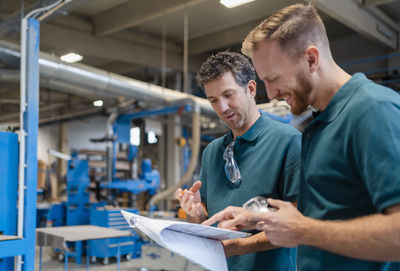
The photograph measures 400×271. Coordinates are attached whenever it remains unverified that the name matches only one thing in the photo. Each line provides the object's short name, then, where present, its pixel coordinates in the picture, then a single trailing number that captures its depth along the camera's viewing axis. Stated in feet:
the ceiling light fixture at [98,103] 23.51
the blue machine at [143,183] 22.61
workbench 12.16
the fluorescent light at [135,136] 25.20
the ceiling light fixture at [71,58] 18.03
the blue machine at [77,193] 22.39
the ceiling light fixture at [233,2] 12.66
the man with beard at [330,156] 2.41
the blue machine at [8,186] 9.24
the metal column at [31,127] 9.43
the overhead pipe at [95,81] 16.56
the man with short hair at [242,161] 4.25
